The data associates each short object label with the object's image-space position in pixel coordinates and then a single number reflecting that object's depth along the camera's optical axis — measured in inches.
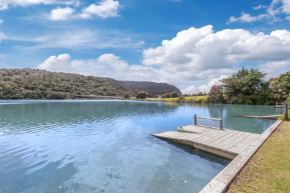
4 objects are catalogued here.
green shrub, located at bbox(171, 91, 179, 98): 3134.8
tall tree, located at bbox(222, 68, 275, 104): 1633.2
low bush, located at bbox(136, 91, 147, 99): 3403.3
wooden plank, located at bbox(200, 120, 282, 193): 138.6
